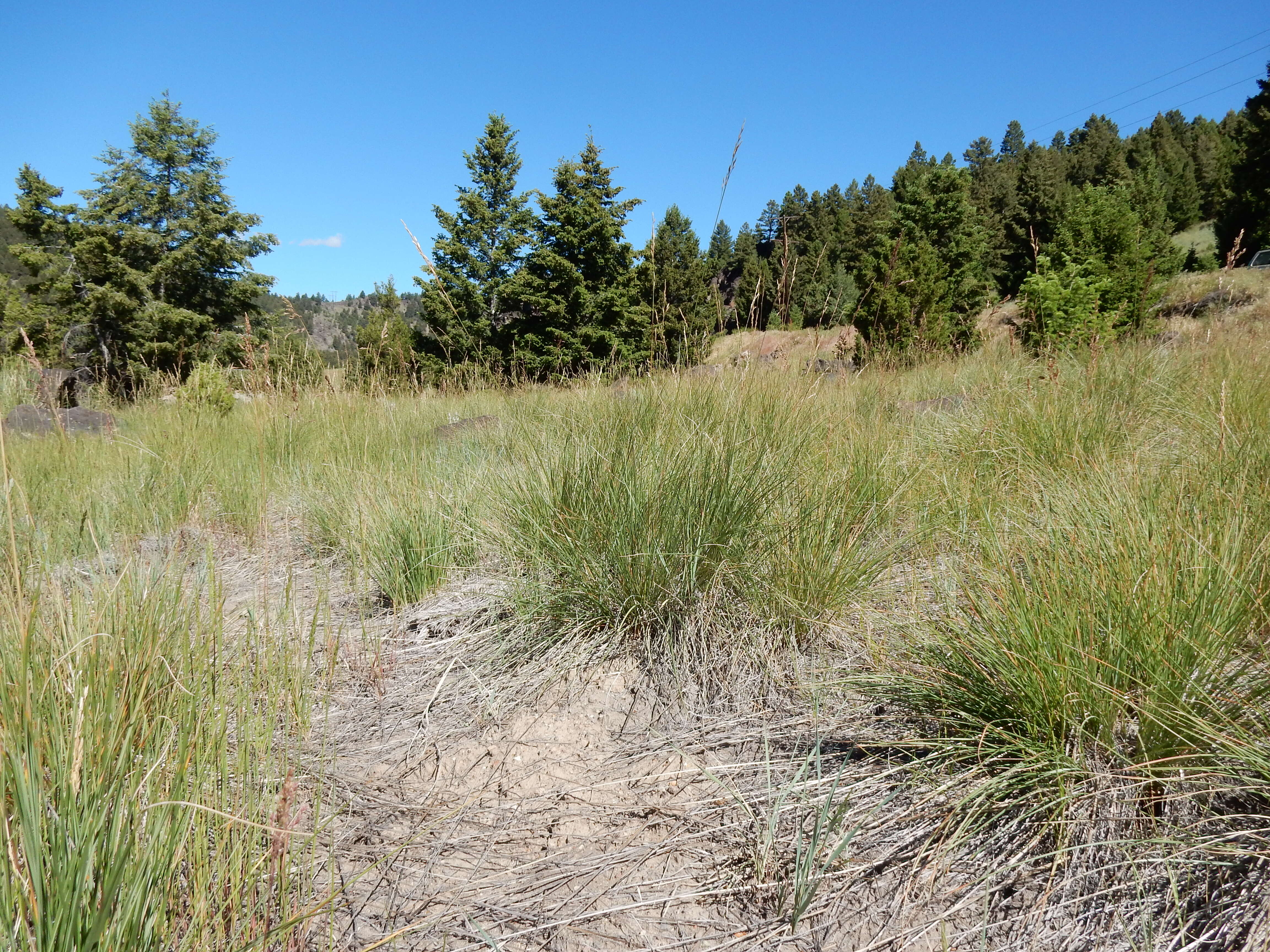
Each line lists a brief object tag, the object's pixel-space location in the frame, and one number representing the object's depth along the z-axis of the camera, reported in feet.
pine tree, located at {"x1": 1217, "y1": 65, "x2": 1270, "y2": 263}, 75.66
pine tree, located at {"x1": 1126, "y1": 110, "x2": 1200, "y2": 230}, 113.80
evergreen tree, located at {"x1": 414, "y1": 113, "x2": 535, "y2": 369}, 70.28
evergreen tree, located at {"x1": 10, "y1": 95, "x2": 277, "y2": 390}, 61.41
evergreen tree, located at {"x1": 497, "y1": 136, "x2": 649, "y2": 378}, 57.82
